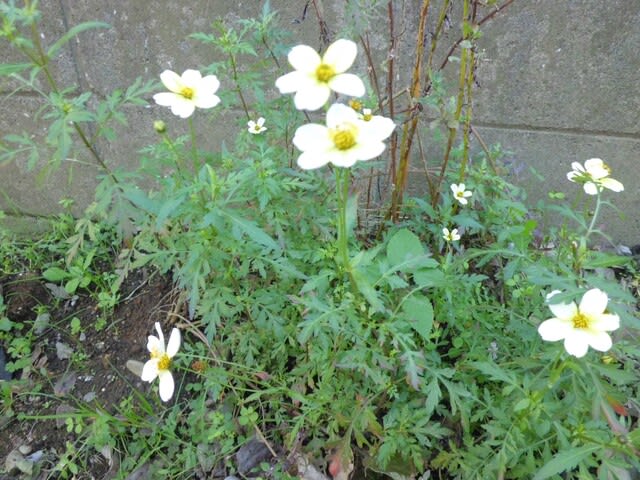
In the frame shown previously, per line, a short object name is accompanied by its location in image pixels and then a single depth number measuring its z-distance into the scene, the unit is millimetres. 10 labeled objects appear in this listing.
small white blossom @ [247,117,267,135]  507
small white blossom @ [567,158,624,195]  420
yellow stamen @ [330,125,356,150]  293
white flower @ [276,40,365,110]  294
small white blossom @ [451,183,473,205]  539
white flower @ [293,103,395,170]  287
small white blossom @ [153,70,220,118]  369
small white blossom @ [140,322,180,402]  394
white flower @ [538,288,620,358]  317
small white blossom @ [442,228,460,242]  539
